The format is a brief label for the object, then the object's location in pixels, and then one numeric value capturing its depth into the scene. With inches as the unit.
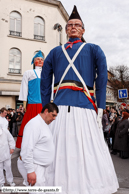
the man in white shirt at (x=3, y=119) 189.1
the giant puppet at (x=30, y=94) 197.8
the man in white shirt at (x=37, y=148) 100.0
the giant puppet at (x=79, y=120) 113.3
